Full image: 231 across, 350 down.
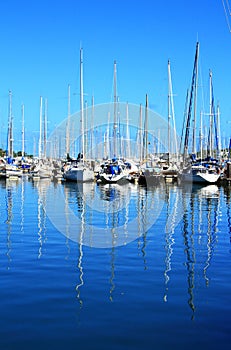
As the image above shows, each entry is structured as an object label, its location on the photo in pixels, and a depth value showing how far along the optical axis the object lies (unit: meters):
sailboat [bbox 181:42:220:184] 60.41
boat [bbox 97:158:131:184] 65.12
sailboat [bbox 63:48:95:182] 61.78
